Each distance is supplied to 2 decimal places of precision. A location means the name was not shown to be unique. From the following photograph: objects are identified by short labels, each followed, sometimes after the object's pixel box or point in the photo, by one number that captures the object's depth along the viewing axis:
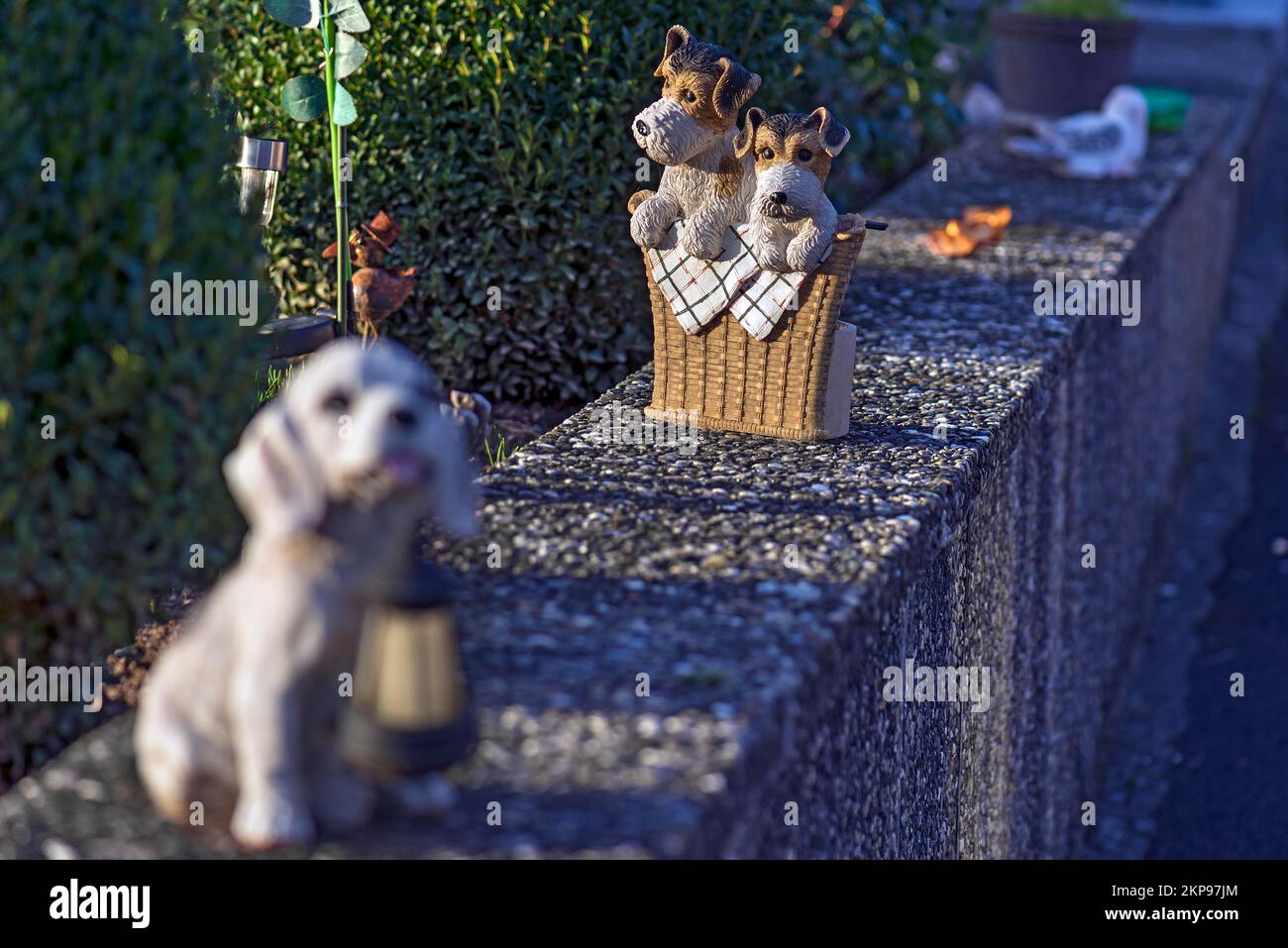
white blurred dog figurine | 1.50
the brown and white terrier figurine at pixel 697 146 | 2.77
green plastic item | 7.36
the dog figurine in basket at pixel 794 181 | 2.67
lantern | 1.54
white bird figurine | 5.94
